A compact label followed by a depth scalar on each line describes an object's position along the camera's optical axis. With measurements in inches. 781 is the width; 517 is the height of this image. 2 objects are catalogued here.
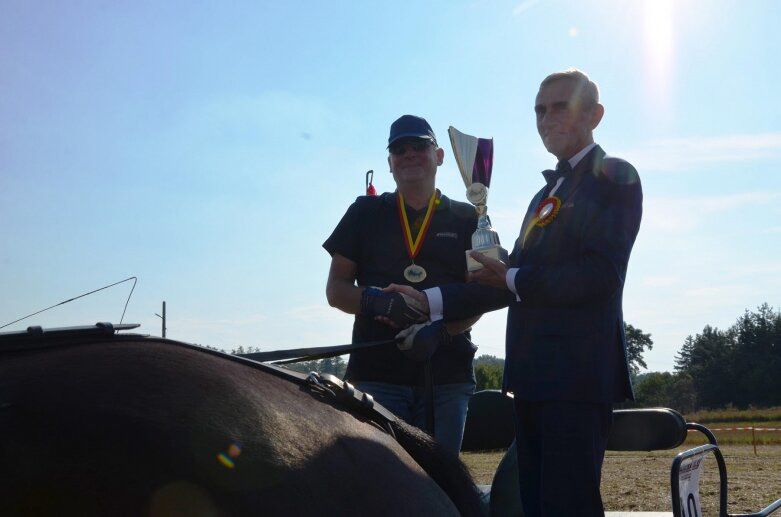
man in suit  76.5
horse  44.1
